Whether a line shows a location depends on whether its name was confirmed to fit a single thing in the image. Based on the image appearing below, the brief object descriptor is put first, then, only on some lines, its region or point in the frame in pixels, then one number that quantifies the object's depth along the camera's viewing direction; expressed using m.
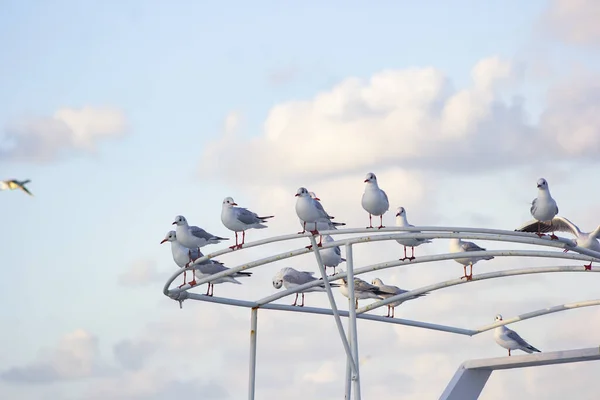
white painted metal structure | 17.30
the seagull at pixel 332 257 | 26.89
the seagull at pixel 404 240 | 25.30
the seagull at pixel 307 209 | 22.95
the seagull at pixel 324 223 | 23.33
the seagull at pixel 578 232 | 25.45
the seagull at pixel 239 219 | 25.30
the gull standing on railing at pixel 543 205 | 22.52
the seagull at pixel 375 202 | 23.47
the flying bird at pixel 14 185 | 13.21
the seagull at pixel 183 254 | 25.94
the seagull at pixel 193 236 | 25.81
